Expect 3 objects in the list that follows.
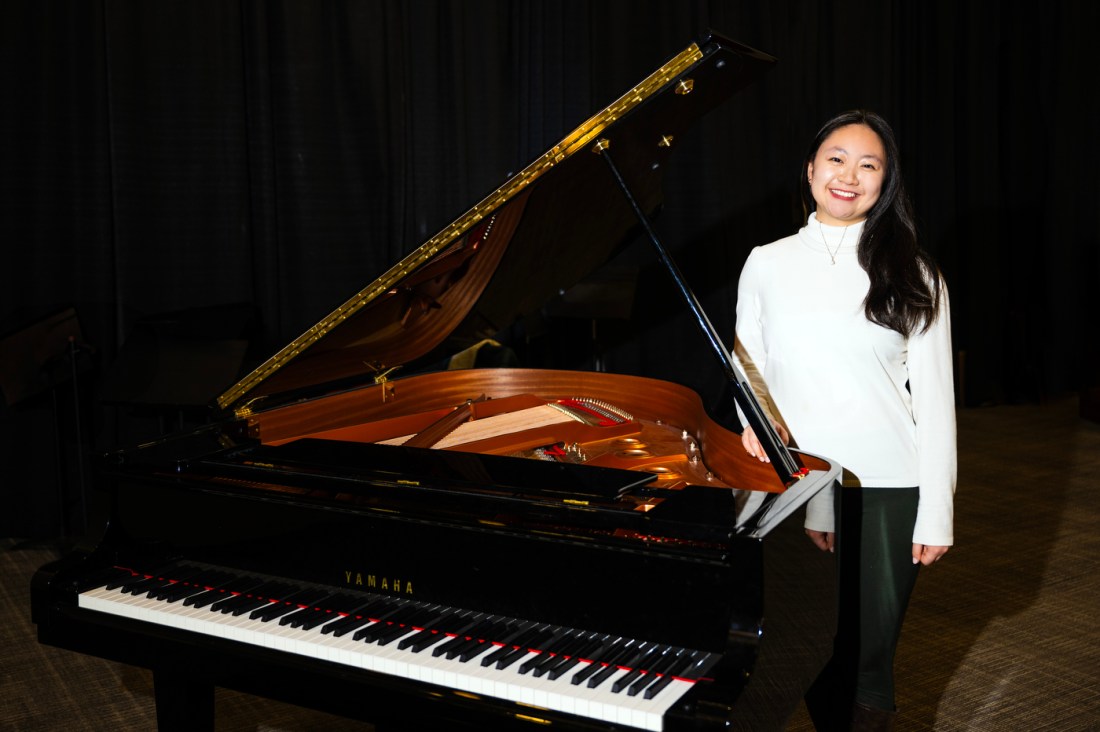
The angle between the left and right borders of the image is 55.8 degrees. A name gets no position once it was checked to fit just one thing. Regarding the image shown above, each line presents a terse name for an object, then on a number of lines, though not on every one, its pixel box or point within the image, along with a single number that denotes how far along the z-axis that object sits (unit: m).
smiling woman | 2.03
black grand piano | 1.49
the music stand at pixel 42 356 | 4.10
